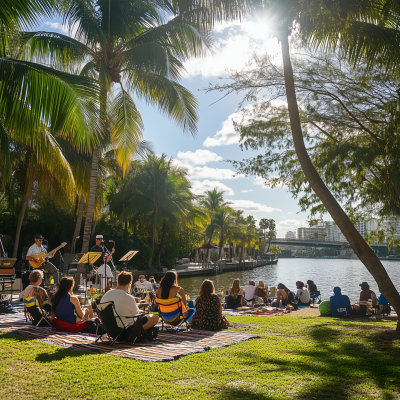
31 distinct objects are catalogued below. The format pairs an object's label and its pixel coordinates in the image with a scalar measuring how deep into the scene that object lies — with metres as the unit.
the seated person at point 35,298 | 6.50
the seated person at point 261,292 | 13.34
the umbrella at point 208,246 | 45.16
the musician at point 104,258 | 10.64
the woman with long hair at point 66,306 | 6.27
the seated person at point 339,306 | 11.07
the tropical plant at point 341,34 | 6.93
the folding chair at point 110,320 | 5.21
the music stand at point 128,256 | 11.34
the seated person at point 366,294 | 12.27
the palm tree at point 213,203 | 56.30
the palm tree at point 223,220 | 56.34
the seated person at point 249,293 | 13.36
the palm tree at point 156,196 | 30.17
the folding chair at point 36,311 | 6.52
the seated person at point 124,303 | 5.30
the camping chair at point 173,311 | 6.47
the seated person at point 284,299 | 13.16
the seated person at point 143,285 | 12.49
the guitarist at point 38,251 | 9.62
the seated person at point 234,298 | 11.78
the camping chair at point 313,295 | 15.79
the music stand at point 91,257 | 9.94
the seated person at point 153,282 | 13.88
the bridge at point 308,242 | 103.39
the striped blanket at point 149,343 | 4.81
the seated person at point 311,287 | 16.20
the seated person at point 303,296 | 14.49
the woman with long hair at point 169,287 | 6.42
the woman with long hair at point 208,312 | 6.84
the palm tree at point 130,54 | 11.87
